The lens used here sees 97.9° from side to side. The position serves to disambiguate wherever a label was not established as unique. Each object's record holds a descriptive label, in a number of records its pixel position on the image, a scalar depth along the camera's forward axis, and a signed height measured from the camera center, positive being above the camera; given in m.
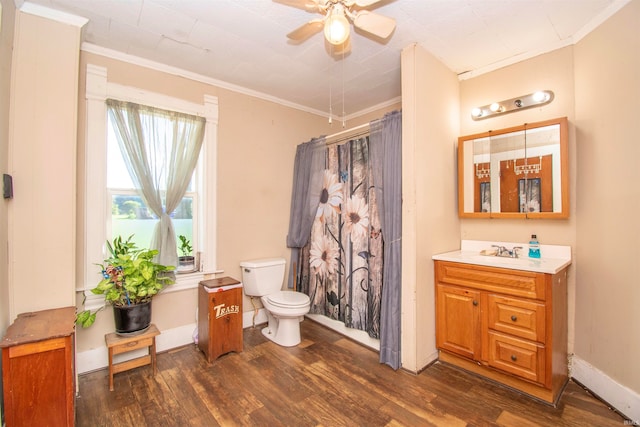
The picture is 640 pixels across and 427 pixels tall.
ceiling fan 1.45 +1.07
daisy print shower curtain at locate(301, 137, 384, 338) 2.46 -0.30
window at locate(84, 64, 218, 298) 2.12 +0.17
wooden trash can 2.27 -0.86
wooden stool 1.93 -0.94
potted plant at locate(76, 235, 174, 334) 1.98 -0.53
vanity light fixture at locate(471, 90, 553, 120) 2.18 +0.91
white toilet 2.49 -0.78
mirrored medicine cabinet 2.08 +0.34
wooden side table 1.31 -0.78
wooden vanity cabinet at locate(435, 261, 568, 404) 1.74 -0.76
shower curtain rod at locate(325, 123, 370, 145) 2.58 +0.80
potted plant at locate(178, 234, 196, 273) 2.57 -0.40
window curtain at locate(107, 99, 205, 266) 2.26 +0.53
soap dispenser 2.15 -0.26
